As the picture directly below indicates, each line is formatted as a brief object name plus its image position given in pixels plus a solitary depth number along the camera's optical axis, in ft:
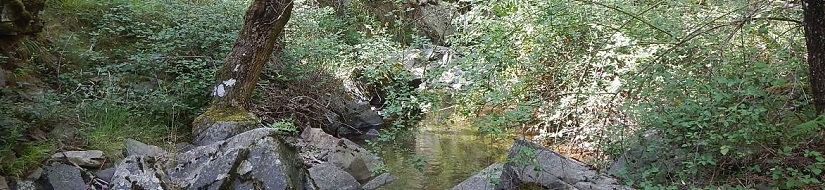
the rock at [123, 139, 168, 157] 14.49
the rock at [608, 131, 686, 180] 12.36
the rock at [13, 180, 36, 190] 11.41
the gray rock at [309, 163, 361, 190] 16.40
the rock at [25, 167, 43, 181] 11.86
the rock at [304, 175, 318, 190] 14.46
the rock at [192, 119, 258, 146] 16.90
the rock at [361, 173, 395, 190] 17.41
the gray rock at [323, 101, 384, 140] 24.08
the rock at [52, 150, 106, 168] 12.85
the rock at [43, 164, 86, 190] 12.03
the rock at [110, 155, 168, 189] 12.01
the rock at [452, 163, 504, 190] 15.05
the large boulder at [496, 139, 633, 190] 13.94
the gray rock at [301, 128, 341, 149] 19.44
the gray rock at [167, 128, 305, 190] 12.73
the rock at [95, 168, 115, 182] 12.96
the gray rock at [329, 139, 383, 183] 17.99
